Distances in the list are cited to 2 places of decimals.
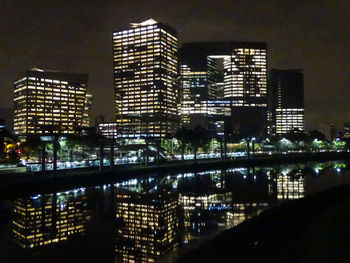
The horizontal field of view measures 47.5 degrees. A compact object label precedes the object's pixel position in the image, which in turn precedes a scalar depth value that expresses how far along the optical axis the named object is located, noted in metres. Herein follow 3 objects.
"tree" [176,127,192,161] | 133.60
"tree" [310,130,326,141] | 177.82
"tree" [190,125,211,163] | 121.01
